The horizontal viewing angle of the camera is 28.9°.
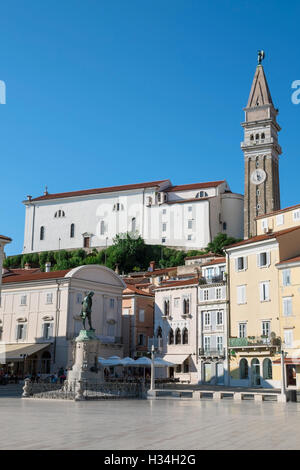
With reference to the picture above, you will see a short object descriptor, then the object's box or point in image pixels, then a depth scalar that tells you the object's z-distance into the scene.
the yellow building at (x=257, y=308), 42.97
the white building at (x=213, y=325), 47.50
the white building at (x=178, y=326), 50.59
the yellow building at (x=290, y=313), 40.19
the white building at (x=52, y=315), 49.91
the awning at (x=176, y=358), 50.59
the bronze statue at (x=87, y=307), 31.58
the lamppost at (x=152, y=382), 32.47
